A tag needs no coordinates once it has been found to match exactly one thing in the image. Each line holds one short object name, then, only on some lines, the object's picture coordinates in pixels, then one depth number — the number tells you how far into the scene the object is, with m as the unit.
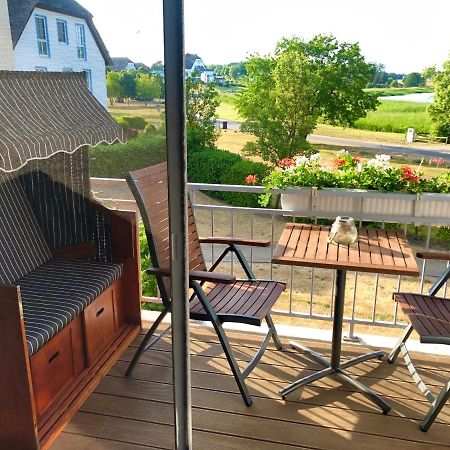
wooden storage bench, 2.00
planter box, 3.06
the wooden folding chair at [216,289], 2.06
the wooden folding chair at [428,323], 2.21
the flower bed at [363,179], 3.10
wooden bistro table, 2.30
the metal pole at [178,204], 1.19
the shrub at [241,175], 5.21
